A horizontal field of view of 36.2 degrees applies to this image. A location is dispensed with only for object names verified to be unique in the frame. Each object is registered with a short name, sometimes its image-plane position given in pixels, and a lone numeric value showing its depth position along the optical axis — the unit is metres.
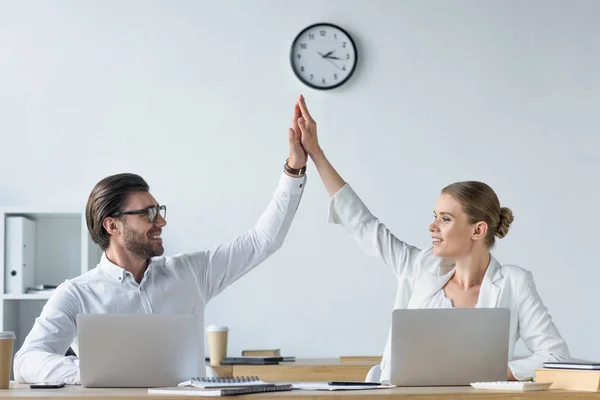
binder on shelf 4.15
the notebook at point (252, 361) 3.69
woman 2.80
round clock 4.61
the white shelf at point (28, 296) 4.11
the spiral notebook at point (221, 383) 2.09
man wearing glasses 2.83
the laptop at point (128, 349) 2.20
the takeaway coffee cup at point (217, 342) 4.07
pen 2.21
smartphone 2.23
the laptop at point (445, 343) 2.23
